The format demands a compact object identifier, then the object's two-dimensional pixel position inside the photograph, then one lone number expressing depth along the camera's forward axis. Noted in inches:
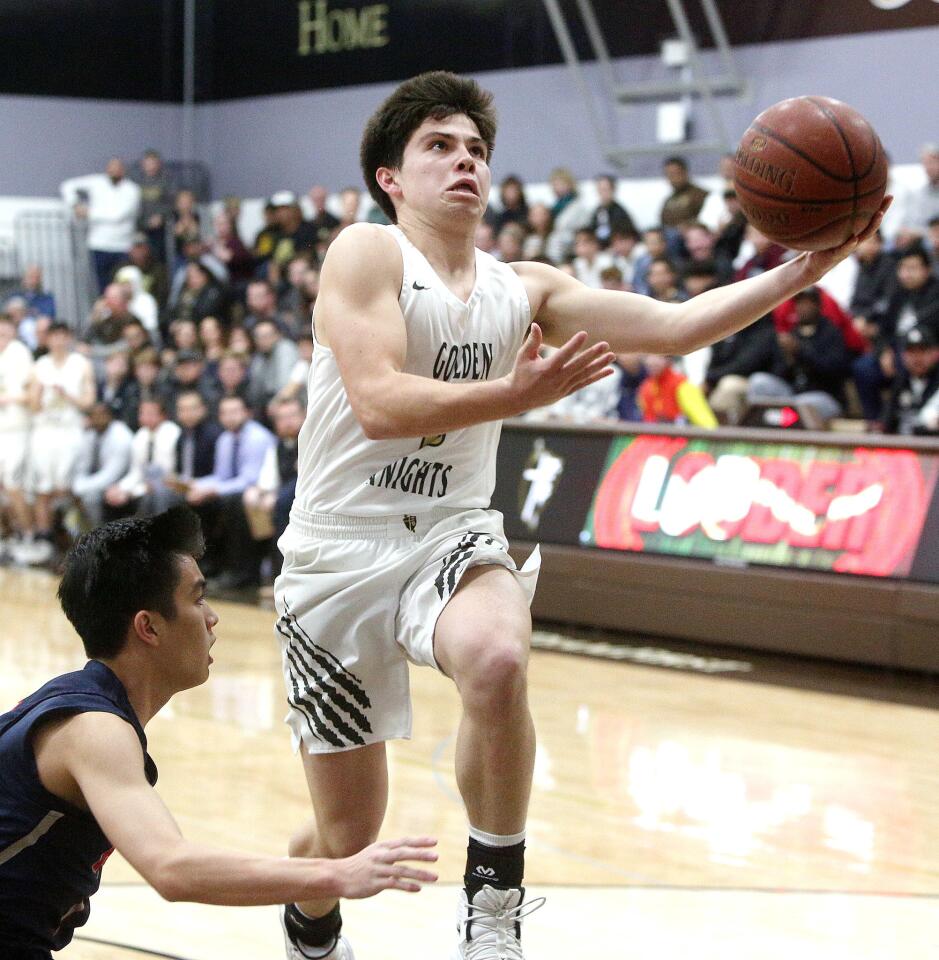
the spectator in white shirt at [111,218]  679.7
